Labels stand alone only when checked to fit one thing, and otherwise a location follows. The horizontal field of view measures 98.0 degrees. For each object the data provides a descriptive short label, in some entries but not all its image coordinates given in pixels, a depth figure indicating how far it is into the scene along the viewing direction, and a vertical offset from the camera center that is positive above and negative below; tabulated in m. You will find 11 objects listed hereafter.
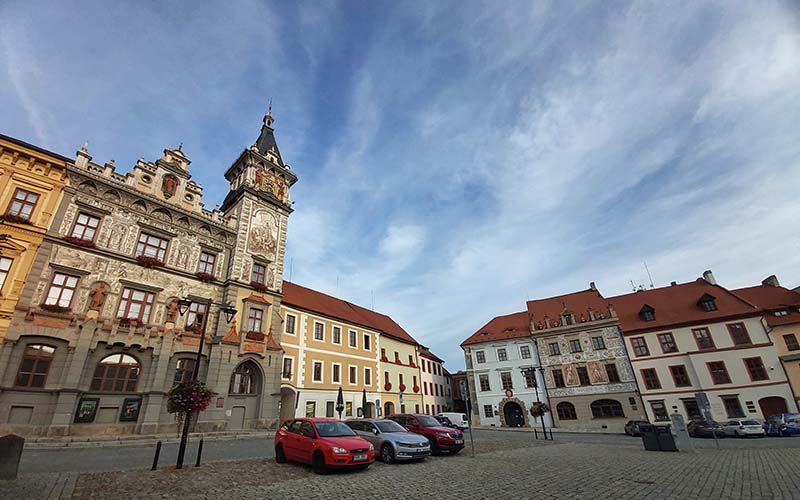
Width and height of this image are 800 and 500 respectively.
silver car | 12.75 -1.30
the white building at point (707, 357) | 29.56 +2.61
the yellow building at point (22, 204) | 17.72 +11.00
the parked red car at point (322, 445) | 10.61 -1.13
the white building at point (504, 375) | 38.28 +2.48
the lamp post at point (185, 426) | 10.86 -0.35
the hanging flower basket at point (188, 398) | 11.89 +0.51
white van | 34.90 -1.64
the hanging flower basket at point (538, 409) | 26.33 -0.88
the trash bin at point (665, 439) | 16.09 -2.08
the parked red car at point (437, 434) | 15.08 -1.31
